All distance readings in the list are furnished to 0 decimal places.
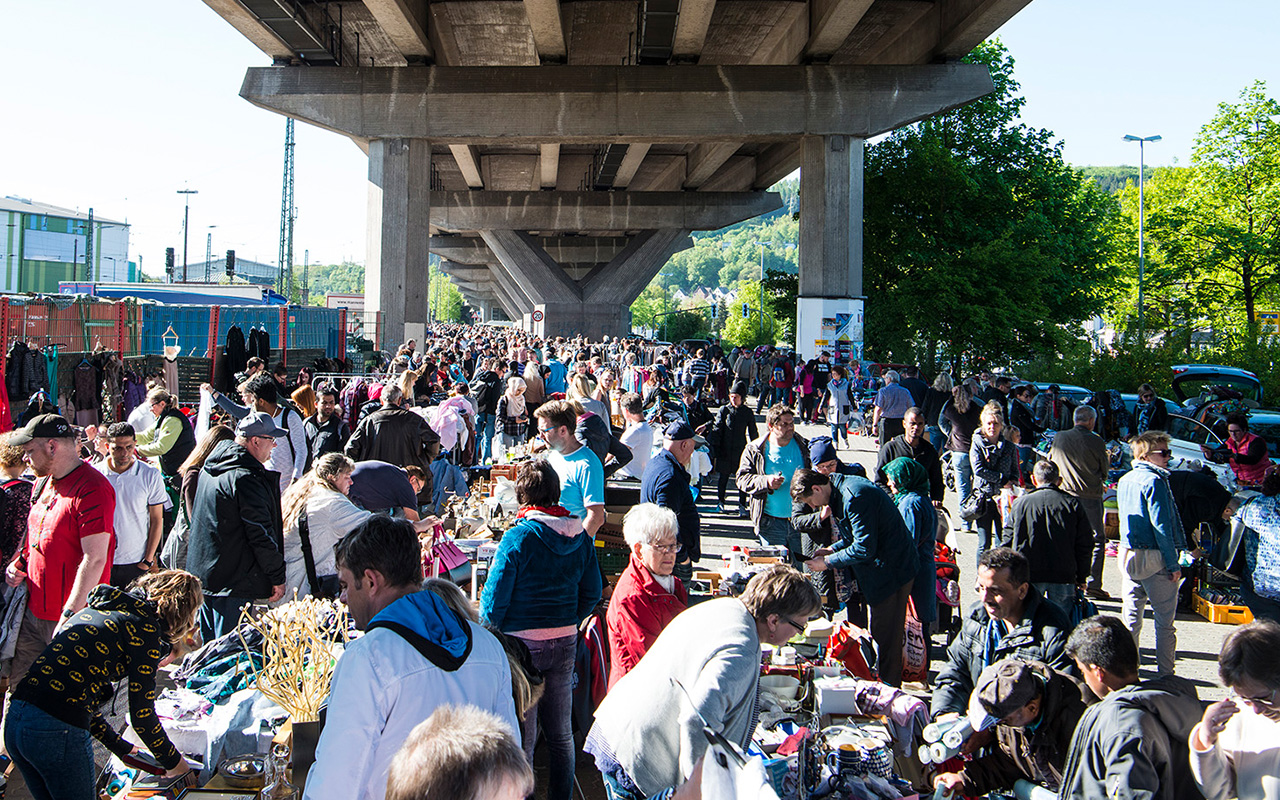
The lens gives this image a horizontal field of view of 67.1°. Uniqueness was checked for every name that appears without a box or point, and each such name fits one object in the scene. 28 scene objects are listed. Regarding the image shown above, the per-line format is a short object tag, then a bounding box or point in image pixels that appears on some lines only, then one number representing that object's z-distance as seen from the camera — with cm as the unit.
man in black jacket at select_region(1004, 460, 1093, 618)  623
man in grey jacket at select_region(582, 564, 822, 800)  303
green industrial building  9049
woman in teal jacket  434
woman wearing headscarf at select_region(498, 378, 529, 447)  1242
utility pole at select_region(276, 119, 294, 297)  6062
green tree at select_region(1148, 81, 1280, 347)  3394
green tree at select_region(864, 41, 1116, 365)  3089
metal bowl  370
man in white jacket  257
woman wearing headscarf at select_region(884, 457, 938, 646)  628
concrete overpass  2297
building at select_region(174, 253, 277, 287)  16292
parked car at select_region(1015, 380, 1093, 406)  1827
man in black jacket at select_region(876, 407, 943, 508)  825
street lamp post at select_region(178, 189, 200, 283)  7344
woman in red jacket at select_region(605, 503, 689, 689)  431
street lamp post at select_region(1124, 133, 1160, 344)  3506
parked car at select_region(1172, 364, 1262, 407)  1866
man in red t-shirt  477
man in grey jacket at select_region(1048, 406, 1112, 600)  792
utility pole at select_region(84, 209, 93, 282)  6956
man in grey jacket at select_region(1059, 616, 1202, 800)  318
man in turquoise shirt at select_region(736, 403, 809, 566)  751
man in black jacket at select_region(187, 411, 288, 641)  509
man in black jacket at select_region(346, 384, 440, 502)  858
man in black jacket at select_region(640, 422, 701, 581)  622
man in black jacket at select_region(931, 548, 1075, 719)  432
